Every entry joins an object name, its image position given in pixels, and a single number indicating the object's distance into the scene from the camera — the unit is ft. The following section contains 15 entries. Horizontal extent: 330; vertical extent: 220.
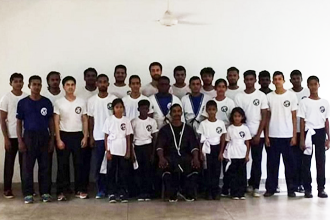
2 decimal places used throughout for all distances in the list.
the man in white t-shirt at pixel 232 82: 20.33
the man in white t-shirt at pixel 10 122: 19.29
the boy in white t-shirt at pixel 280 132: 19.30
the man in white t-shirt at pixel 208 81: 20.26
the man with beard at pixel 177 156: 18.58
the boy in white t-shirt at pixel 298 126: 19.83
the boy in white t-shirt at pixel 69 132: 19.01
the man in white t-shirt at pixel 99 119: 19.29
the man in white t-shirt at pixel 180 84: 20.47
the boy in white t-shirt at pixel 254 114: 19.49
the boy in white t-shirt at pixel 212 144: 18.89
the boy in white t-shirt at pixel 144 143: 18.79
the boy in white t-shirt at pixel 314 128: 19.22
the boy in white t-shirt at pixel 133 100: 19.30
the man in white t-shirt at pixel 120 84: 20.15
